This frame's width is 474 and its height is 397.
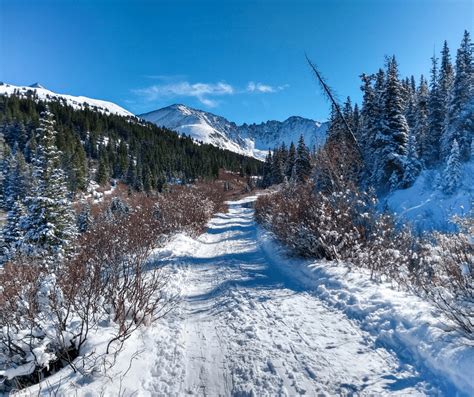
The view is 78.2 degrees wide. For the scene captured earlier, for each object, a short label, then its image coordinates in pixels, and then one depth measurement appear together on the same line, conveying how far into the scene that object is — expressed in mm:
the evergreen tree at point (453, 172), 23109
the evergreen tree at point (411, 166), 25719
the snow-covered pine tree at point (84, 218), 30000
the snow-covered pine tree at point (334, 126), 15199
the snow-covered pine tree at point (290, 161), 50825
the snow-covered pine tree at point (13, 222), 21141
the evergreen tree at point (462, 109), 27370
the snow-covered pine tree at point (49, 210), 16484
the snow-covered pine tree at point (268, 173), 66400
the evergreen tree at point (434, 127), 34062
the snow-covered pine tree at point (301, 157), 39162
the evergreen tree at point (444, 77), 35531
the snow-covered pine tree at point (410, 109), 40281
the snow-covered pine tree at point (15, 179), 51531
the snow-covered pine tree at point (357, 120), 36950
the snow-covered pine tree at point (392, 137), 25688
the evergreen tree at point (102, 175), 73188
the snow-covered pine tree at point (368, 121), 28734
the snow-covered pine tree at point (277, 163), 53512
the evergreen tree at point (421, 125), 33656
